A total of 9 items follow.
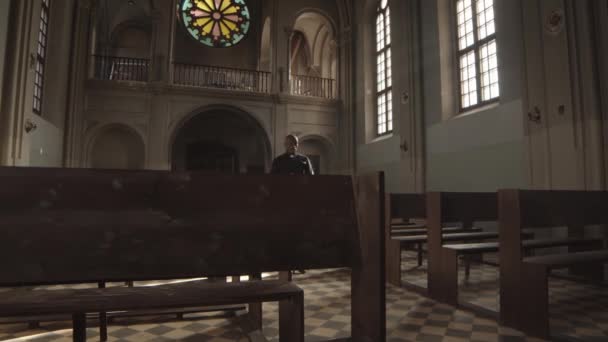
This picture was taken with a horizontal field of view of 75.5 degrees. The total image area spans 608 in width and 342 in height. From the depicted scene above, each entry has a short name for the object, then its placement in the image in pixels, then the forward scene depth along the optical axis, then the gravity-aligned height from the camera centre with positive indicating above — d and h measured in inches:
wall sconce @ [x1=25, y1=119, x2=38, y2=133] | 289.3 +60.0
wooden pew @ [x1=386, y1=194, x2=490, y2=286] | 197.3 -16.5
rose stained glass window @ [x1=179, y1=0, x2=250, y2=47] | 593.3 +286.7
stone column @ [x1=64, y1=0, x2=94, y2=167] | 417.4 +127.1
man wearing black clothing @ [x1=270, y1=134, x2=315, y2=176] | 207.6 +23.4
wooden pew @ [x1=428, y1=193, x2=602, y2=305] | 160.4 -13.2
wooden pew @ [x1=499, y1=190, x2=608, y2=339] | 122.0 -17.9
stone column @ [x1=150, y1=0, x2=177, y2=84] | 471.2 +199.2
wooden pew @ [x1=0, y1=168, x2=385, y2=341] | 60.2 -5.4
